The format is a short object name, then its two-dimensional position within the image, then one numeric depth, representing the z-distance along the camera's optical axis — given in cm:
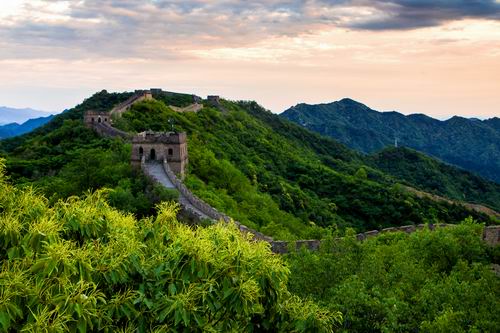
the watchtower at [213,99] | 11078
